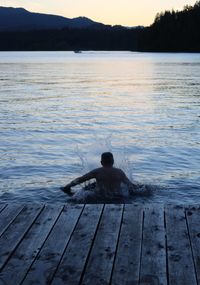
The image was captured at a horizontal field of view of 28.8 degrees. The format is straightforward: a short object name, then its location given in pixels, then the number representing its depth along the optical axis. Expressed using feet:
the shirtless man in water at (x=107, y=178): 26.30
